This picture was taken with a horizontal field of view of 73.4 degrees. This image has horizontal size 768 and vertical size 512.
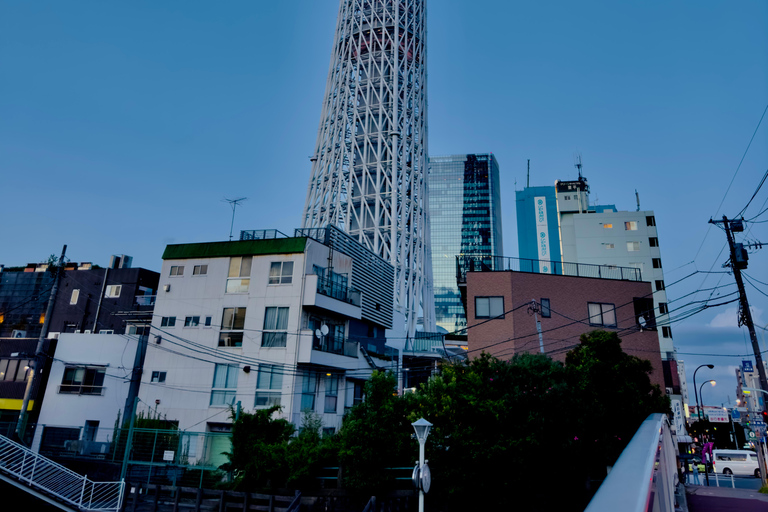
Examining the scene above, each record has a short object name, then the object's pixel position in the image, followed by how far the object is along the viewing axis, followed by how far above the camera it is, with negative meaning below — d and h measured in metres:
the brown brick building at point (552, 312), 32.22 +7.82
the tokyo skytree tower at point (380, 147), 69.25 +38.33
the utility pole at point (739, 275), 21.45 +6.99
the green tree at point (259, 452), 17.58 -0.78
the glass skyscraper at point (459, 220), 184.80 +75.25
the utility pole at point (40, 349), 29.12 +4.07
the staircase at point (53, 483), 21.98 -2.61
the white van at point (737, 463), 41.16 -1.29
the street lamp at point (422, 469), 13.34 -0.89
